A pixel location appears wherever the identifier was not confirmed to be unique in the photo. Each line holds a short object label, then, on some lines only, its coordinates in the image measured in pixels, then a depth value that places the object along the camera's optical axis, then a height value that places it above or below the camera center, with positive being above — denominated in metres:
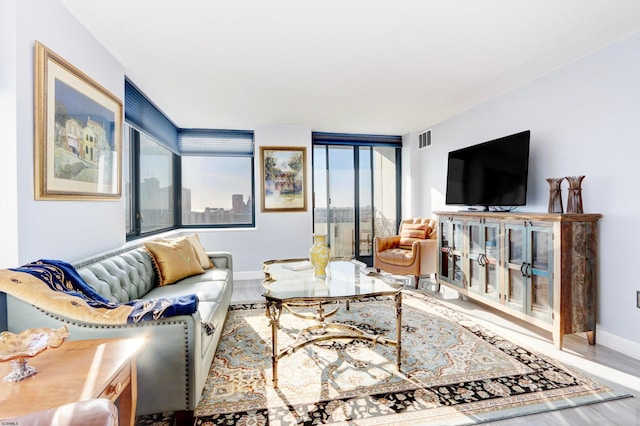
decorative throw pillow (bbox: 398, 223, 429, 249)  4.95 -0.35
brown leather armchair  4.43 -0.57
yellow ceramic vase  2.76 -0.38
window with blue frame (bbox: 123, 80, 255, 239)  4.66 +0.57
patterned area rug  1.79 -1.12
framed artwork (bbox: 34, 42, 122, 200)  1.87 +0.54
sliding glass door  5.85 +0.33
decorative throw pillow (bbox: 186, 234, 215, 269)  3.41 -0.45
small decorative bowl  1.07 -0.47
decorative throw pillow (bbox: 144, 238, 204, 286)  2.90 -0.45
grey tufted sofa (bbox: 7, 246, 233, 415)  1.48 -0.68
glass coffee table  2.14 -0.57
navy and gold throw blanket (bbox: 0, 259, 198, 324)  1.45 -0.42
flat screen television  3.27 +0.44
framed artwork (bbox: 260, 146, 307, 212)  5.25 +0.55
